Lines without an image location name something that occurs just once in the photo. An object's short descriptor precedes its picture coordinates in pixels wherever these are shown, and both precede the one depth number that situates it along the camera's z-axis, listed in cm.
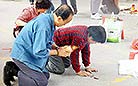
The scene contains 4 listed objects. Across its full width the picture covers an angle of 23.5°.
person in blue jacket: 258
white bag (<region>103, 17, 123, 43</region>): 475
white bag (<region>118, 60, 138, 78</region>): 354
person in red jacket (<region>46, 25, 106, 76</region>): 317
